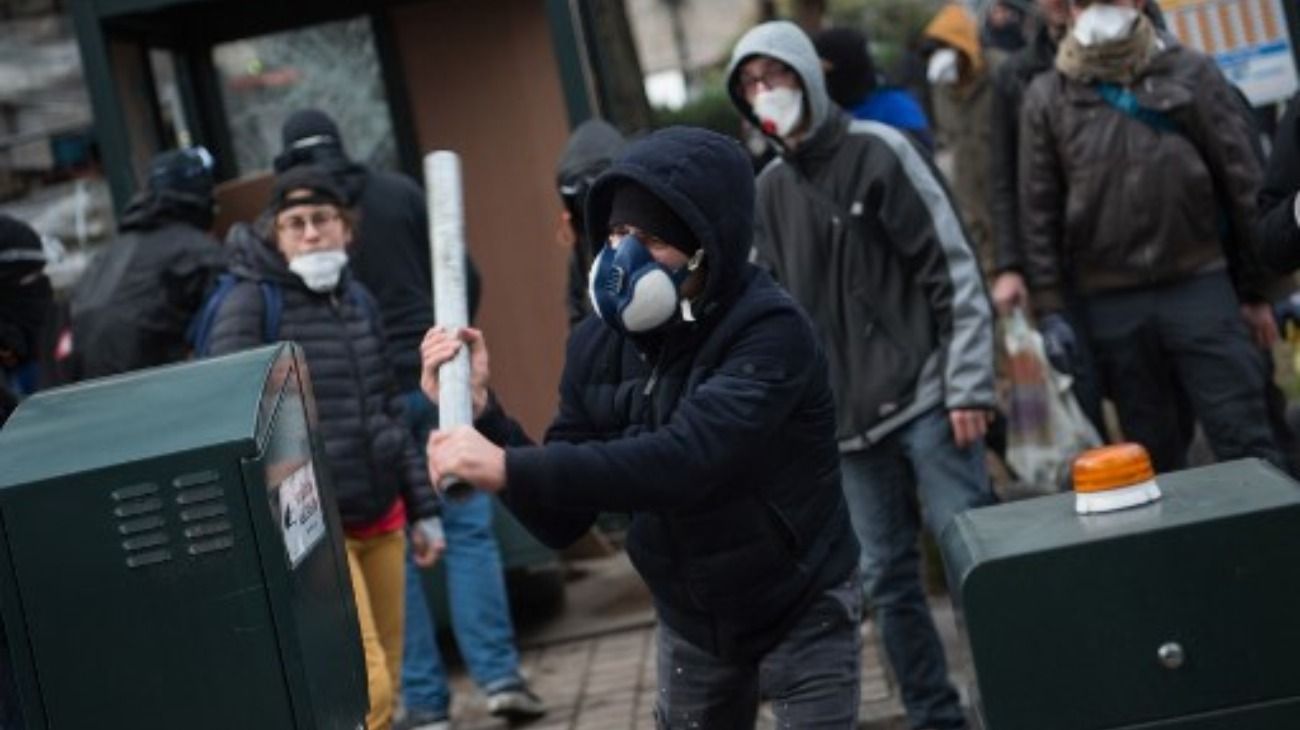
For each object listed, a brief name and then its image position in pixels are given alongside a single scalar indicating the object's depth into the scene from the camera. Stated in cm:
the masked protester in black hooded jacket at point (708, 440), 456
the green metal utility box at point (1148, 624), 378
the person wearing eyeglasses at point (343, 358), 683
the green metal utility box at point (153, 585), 400
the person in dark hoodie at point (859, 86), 777
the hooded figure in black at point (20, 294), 618
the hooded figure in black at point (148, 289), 786
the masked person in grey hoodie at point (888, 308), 659
